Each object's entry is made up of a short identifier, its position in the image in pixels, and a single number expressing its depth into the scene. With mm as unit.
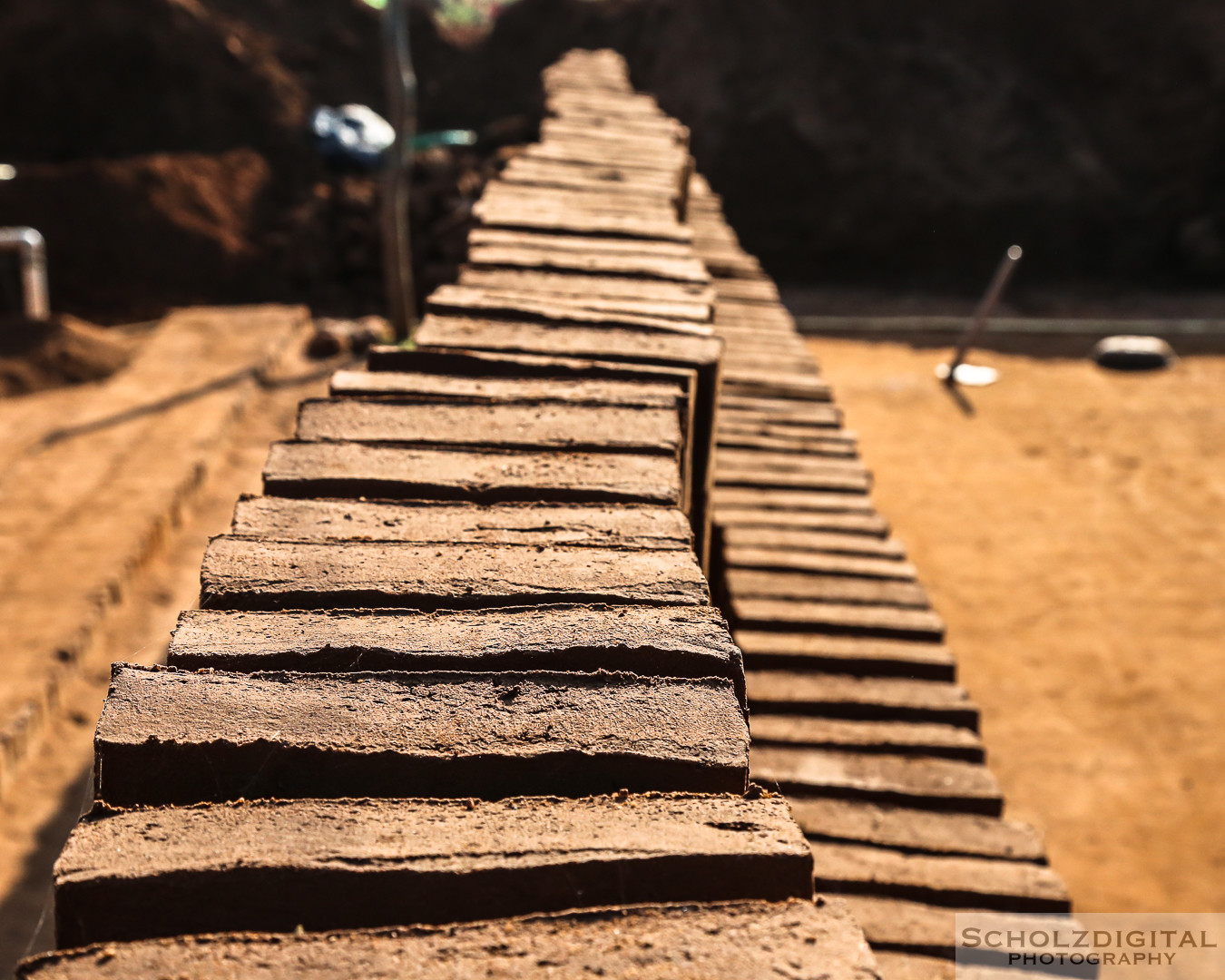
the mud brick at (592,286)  2355
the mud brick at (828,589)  3119
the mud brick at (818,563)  3242
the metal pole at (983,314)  11336
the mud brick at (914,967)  2193
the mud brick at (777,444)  3771
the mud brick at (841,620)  2988
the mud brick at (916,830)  2471
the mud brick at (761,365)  4070
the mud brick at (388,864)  987
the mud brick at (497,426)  1718
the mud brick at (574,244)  2627
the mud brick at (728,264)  4902
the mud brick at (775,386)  4012
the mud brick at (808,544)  3332
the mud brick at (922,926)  2279
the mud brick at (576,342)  2020
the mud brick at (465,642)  1217
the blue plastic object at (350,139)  15641
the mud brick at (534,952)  924
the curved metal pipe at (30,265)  10719
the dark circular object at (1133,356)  11898
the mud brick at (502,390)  1830
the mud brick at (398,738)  1100
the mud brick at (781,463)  3697
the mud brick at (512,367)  1926
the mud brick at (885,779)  2555
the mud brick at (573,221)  2760
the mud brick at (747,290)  4703
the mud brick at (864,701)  2760
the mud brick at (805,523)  3441
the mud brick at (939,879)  2381
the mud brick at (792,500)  3551
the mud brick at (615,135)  3914
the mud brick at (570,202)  2928
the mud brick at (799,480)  3631
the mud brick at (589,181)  3188
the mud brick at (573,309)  2156
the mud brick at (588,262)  2492
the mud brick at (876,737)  2666
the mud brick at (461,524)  1478
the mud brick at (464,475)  1585
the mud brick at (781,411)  3895
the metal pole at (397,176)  10375
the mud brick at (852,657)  2883
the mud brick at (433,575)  1347
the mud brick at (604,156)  3562
